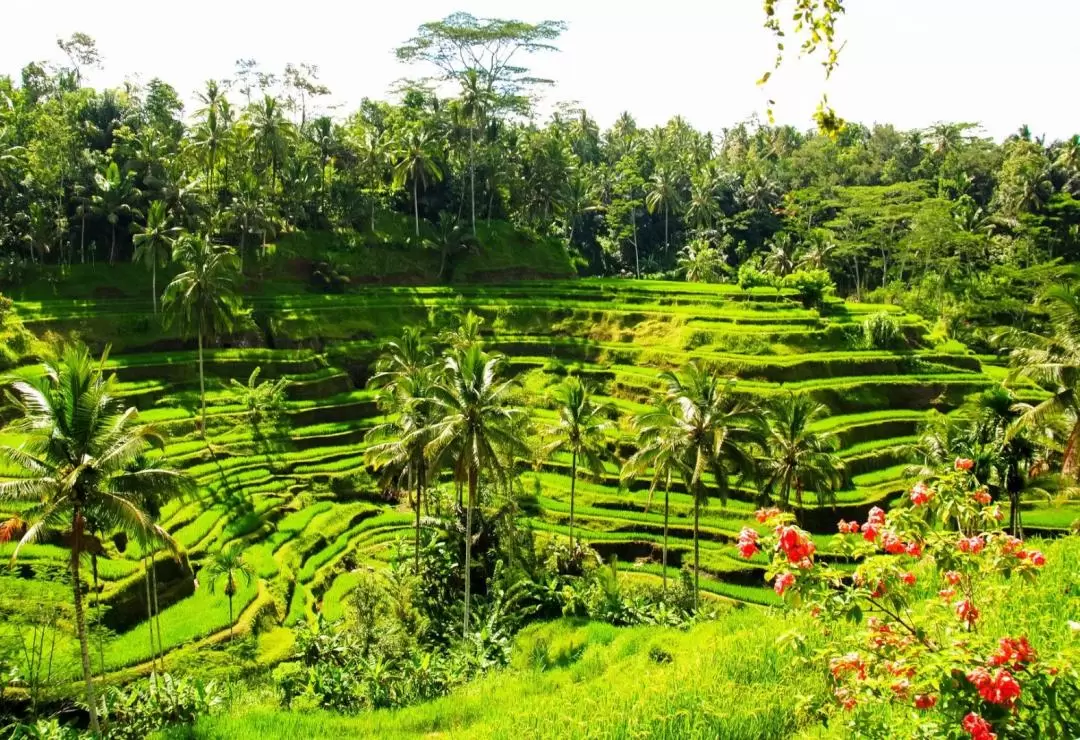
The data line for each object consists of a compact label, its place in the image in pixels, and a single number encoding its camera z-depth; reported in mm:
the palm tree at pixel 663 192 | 88000
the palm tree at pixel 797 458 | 34250
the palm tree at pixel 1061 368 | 25984
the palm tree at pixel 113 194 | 59375
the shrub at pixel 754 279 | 62781
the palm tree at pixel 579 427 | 36344
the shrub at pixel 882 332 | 52812
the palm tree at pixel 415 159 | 72250
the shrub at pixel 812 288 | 60594
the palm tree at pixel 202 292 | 44812
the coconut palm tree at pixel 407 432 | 32594
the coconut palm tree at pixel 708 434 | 30203
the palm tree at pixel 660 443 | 30656
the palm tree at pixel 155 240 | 50750
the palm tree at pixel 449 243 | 75125
